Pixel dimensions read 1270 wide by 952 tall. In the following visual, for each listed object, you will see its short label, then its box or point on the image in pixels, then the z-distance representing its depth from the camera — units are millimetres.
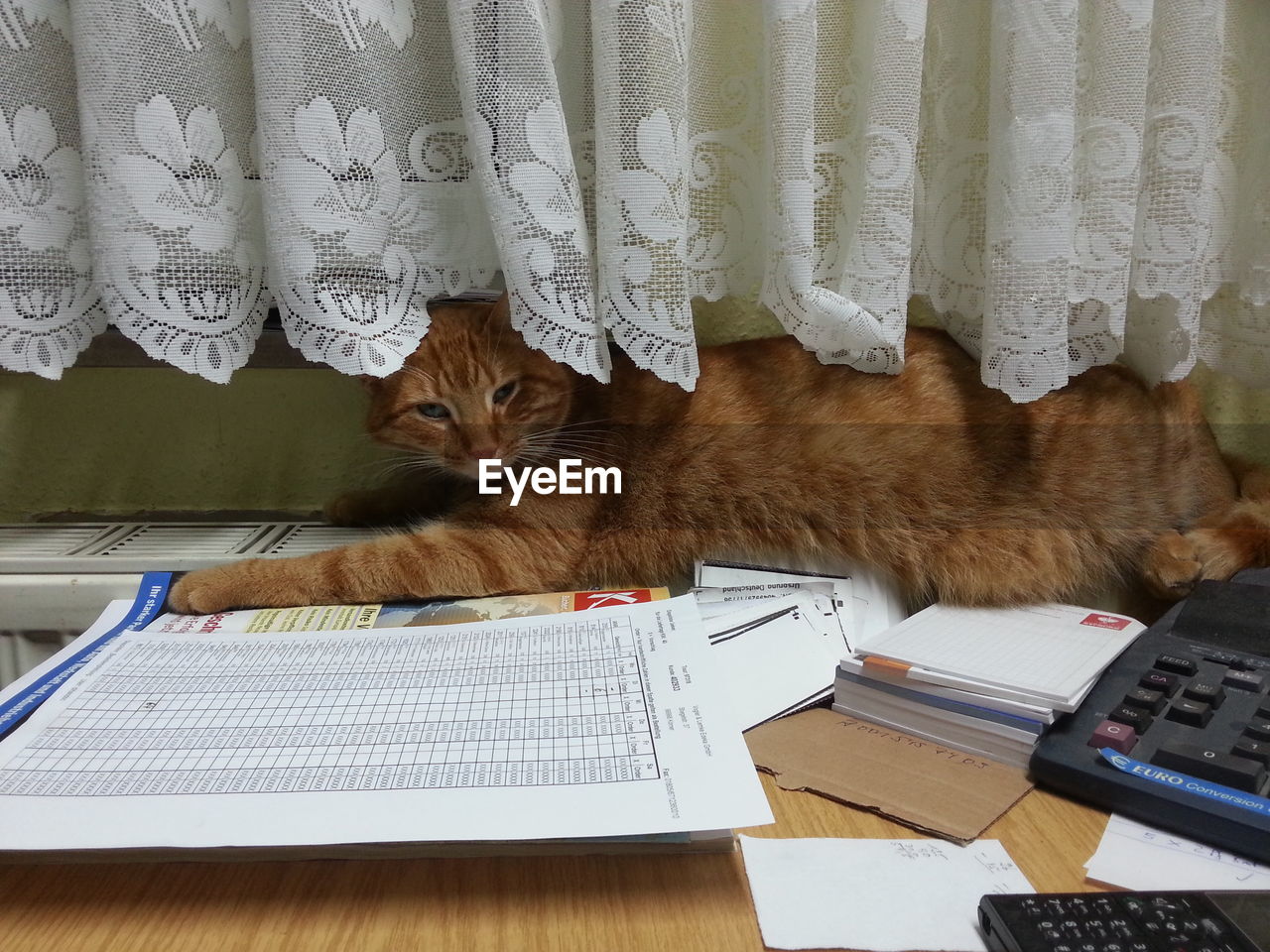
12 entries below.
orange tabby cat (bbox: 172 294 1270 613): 959
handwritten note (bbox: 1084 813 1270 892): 482
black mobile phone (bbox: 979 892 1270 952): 399
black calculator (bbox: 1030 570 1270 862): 517
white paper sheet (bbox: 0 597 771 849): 483
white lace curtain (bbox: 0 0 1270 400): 769
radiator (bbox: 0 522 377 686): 862
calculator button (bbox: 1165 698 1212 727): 596
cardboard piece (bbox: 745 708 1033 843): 561
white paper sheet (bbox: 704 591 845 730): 734
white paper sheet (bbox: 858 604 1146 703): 661
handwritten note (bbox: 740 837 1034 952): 440
